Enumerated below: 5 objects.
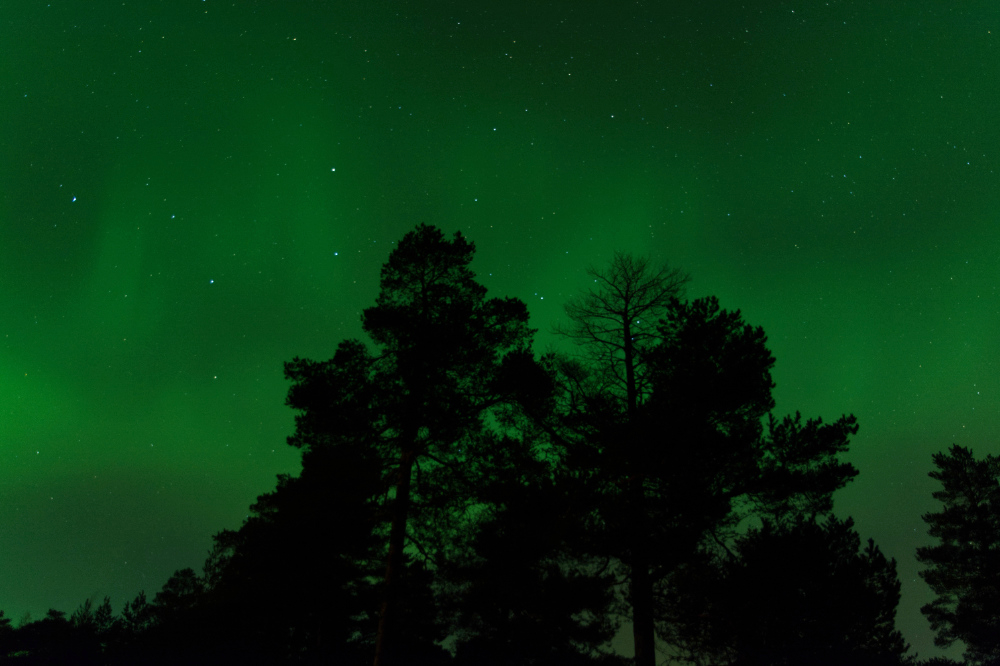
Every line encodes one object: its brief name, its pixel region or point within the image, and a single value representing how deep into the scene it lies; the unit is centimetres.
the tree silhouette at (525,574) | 1310
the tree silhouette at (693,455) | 1194
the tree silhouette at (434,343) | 1375
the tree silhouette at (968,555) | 2934
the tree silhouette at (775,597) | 1198
